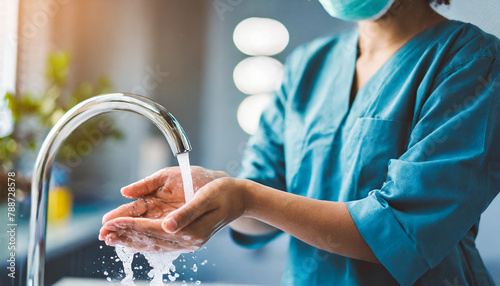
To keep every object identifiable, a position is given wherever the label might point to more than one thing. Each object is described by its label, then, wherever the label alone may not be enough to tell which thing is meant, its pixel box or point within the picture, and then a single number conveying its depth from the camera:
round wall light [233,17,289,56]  1.29
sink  0.62
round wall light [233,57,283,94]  1.48
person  0.47
